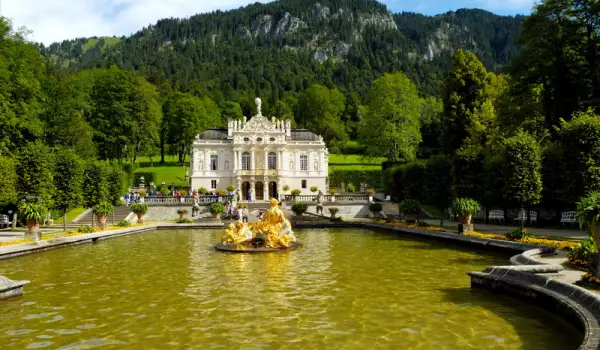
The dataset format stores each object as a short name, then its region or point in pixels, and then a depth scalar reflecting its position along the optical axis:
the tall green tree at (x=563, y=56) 29.39
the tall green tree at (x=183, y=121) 75.12
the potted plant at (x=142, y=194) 44.08
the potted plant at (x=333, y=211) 36.51
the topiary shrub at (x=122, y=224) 30.23
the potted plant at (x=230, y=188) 54.42
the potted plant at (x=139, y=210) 34.09
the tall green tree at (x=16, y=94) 33.50
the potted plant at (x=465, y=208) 22.67
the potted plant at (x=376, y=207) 37.91
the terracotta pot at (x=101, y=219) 27.52
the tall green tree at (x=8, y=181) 26.61
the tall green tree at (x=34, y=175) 27.50
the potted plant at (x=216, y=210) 36.22
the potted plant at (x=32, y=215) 20.06
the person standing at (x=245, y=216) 35.00
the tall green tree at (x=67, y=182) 29.23
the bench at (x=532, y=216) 28.16
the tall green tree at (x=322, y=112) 97.15
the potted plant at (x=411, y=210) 28.86
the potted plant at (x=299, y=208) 37.78
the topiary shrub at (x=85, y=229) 24.83
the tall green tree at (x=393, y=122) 56.97
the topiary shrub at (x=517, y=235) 18.84
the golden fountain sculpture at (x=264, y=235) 19.38
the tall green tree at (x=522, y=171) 23.23
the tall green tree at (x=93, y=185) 32.25
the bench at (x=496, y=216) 30.66
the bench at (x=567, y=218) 25.31
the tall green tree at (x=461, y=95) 43.03
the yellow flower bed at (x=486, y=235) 19.61
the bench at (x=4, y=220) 29.58
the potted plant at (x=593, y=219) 10.41
